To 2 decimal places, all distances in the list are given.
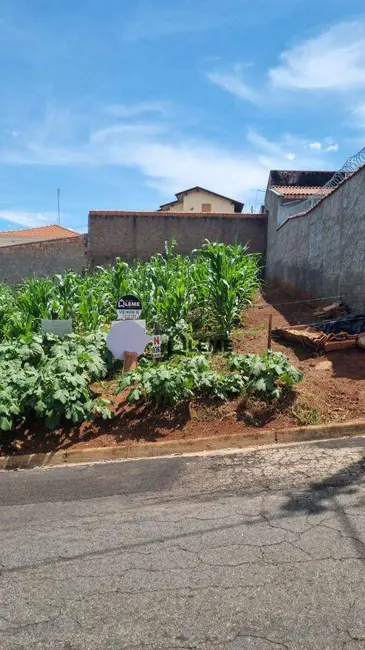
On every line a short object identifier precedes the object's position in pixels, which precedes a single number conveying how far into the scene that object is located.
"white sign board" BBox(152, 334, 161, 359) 7.03
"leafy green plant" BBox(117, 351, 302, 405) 5.70
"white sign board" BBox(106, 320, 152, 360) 6.87
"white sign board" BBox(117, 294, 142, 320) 7.01
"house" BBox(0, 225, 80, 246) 38.03
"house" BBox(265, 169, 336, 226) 18.31
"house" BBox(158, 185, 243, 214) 40.03
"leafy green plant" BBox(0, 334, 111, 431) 5.38
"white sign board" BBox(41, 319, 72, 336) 7.66
